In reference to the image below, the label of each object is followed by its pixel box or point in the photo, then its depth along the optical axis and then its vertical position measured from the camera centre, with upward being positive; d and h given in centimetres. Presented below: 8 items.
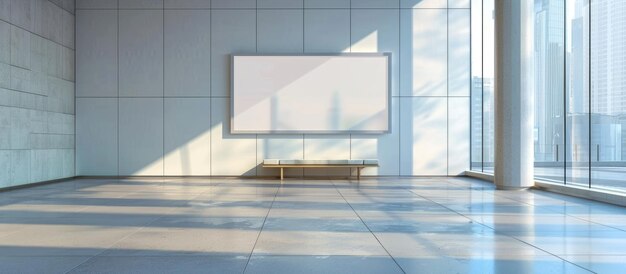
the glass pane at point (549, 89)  1009 +98
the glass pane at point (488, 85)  1372 +142
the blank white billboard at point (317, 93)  1434 +123
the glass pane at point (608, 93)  836 +74
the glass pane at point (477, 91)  1424 +130
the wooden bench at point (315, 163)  1365 -62
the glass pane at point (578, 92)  910 +83
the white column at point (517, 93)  1073 +93
